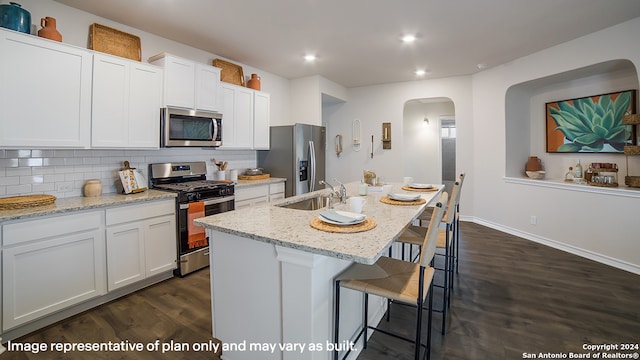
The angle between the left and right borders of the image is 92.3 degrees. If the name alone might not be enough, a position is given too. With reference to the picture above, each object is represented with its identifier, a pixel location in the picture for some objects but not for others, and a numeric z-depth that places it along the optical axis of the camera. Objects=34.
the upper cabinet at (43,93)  2.20
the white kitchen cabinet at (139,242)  2.60
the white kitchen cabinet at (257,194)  3.87
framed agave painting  3.87
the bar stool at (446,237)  2.22
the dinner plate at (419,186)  3.21
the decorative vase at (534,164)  4.82
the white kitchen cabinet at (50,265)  2.06
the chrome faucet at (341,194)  2.45
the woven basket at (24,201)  2.16
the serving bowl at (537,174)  4.68
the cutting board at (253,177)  4.40
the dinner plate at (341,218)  1.63
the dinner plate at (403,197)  2.46
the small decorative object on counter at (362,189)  2.84
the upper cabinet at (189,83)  3.22
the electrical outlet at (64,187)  2.73
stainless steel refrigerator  4.56
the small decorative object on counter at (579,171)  4.24
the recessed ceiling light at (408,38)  3.55
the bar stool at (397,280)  1.50
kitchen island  1.42
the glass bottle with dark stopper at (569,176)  4.34
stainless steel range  3.11
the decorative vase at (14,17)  2.23
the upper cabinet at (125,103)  2.70
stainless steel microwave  3.21
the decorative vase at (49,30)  2.44
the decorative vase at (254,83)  4.48
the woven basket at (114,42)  2.90
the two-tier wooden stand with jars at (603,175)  3.65
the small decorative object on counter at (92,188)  2.82
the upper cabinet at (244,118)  4.00
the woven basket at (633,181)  3.36
